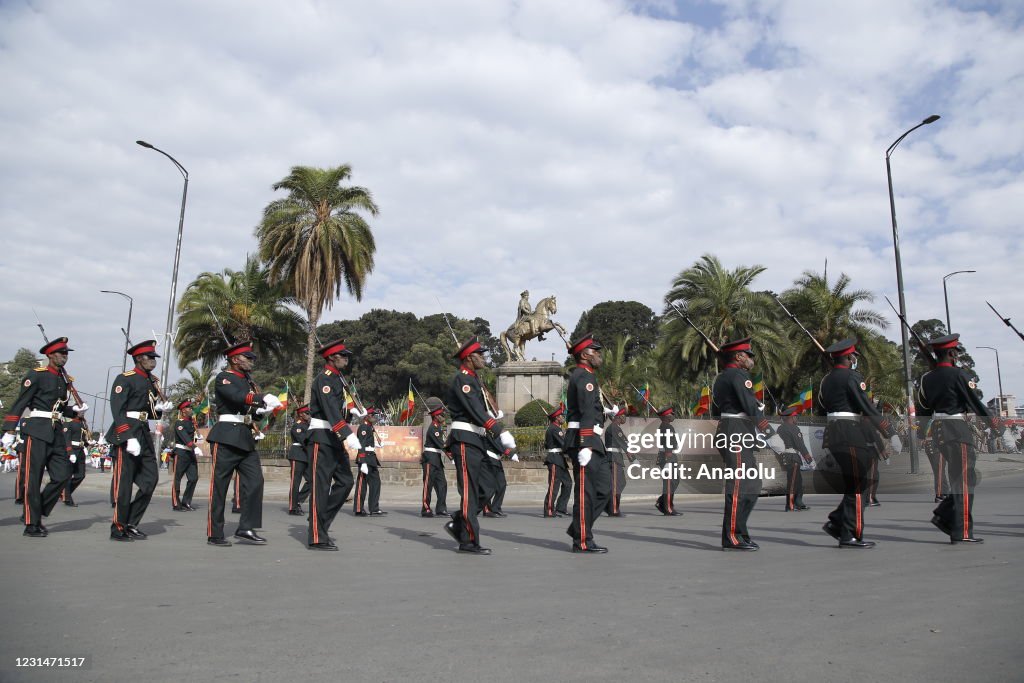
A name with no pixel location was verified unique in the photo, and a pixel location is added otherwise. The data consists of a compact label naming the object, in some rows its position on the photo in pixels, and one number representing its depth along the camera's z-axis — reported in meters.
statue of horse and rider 34.19
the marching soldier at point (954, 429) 8.05
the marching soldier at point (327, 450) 8.05
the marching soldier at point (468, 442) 7.68
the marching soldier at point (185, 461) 13.12
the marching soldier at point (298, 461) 12.61
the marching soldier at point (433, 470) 12.62
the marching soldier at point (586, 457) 7.65
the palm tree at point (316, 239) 30.00
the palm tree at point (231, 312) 33.03
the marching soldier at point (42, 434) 8.59
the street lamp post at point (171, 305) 24.29
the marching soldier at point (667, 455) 12.54
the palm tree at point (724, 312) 29.19
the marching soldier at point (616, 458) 12.59
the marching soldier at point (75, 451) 13.05
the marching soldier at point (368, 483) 12.51
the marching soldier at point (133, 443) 8.41
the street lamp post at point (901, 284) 21.83
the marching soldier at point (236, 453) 8.12
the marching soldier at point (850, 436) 7.82
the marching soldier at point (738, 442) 7.75
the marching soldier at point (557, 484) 12.71
